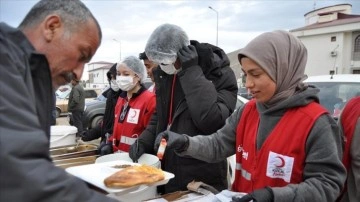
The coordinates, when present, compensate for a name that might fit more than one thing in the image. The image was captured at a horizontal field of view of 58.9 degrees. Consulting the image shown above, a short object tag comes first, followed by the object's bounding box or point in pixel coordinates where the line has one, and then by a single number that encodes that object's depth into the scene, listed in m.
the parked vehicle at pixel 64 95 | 13.54
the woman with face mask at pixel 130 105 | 2.99
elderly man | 0.70
